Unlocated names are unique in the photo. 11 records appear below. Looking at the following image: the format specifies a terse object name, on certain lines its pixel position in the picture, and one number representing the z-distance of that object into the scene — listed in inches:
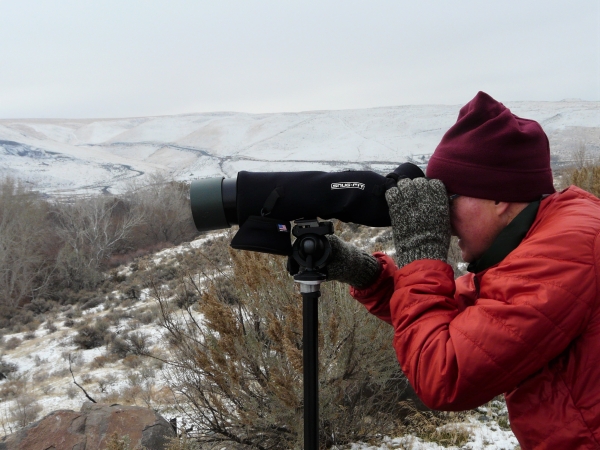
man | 35.6
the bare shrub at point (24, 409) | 222.4
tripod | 48.0
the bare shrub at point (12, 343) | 399.2
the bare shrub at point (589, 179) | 300.4
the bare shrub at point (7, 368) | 323.9
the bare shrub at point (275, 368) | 115.3
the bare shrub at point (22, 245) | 586.6
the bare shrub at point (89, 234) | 625.3
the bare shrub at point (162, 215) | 824.3
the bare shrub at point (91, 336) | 366.3
